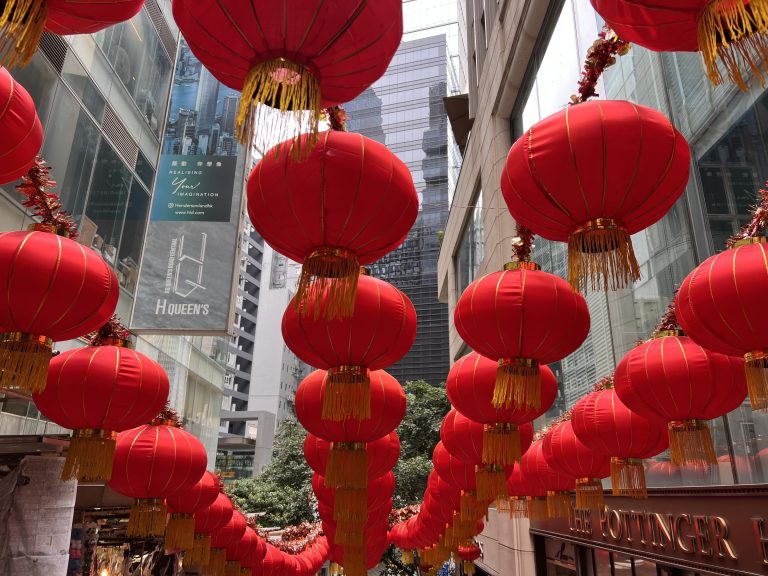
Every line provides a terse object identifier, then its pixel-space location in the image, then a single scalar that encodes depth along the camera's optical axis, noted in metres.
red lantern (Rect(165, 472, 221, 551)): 7.11
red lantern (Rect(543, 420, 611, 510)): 5.58
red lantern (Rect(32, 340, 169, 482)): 4.45
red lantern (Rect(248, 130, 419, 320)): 2.71
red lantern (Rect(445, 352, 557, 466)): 4.86
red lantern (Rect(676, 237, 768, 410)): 2.96
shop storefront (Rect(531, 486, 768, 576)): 4.75
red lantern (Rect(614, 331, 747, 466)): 3.80
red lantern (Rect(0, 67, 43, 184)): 2.62
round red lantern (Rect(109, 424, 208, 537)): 5.57
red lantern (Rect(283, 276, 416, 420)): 3.80
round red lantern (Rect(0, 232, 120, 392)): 3.45
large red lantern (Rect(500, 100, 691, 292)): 2.65
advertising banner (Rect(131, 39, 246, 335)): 9.62
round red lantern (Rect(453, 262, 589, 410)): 3.82
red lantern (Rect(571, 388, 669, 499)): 4.73
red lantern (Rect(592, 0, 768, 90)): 1.84
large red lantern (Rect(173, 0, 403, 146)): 1.94
